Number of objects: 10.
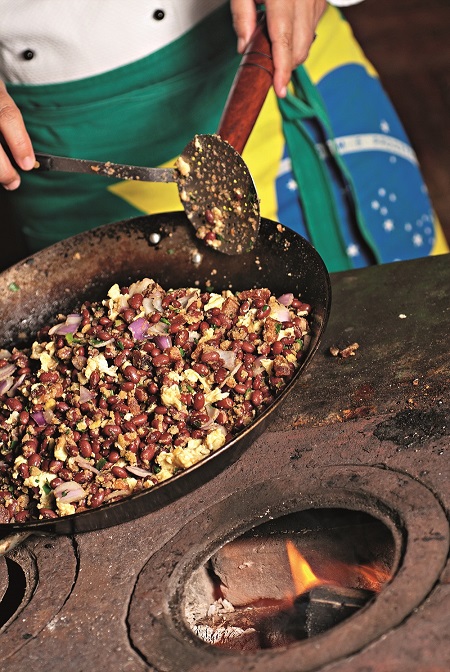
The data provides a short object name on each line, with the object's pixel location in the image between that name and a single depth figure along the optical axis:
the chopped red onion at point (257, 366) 1.65
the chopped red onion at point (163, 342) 1.66
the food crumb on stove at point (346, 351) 1.69
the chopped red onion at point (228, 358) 1.65
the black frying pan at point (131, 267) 1.73
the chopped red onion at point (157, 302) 1.71
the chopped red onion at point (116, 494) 1.59
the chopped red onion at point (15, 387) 1.70
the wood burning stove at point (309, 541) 1.47
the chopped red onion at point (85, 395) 1.65
